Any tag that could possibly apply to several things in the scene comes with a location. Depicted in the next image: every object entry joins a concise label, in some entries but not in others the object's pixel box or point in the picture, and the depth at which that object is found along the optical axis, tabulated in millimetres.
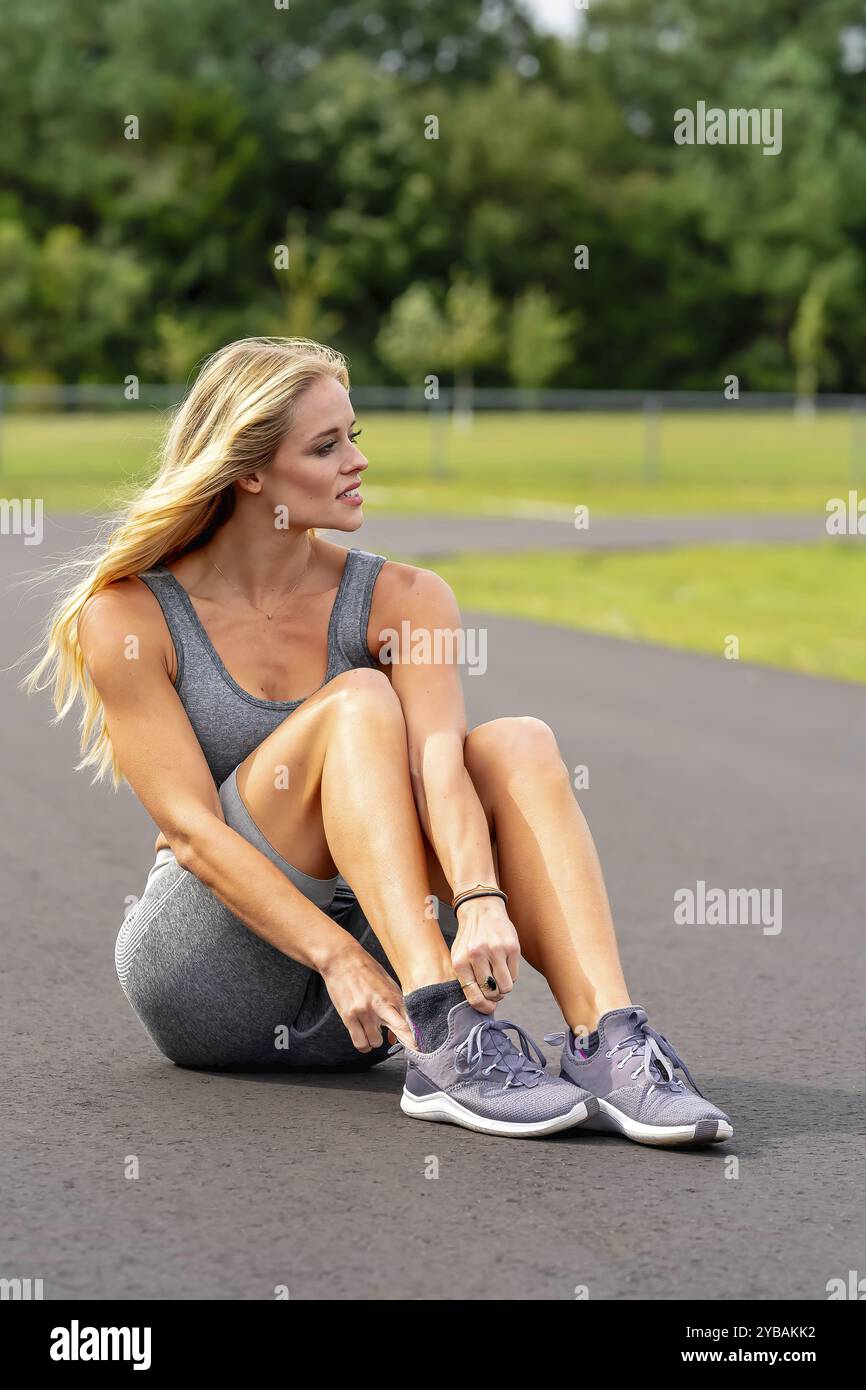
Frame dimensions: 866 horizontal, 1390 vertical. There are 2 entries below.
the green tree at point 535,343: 55750
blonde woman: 3818
